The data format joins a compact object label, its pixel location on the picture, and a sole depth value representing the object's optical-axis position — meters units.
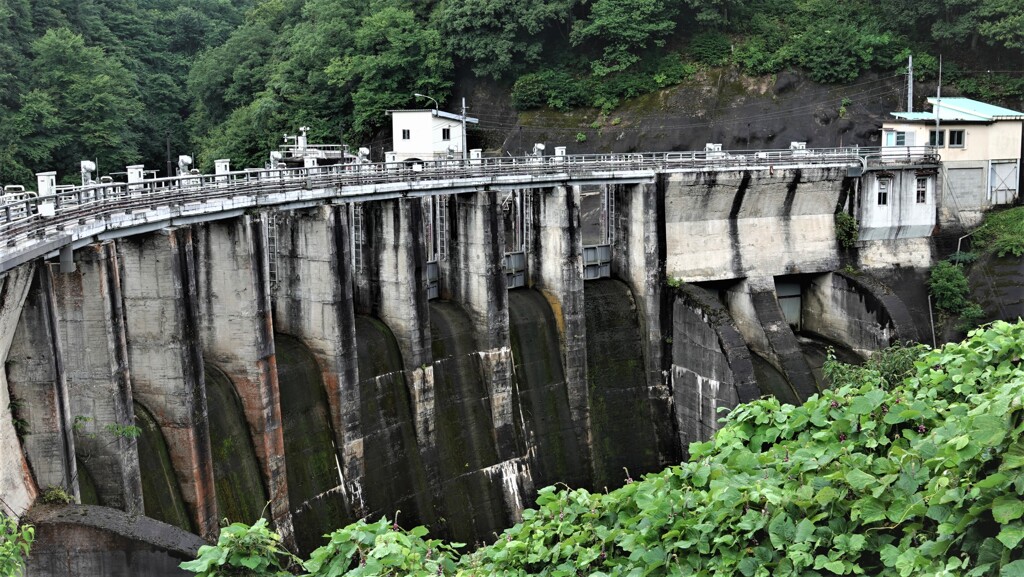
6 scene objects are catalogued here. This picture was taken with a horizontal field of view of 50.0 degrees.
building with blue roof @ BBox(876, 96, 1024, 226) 53.66
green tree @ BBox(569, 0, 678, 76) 70.75
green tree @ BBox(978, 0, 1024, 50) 63.31
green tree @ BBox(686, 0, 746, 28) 71.50
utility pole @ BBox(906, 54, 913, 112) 57.88
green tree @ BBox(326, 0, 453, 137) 72.75
